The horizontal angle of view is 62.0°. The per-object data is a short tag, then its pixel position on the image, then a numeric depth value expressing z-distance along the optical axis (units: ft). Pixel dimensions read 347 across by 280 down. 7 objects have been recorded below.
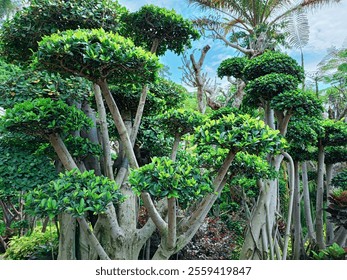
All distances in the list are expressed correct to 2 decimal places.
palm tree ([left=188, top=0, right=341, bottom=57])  13.44
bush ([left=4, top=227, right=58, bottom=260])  10.52
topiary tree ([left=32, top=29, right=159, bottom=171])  5.33
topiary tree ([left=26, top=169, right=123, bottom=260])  5.36
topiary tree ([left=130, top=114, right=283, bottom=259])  5.19
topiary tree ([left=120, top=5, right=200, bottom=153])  7.62
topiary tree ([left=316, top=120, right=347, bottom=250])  10.03
